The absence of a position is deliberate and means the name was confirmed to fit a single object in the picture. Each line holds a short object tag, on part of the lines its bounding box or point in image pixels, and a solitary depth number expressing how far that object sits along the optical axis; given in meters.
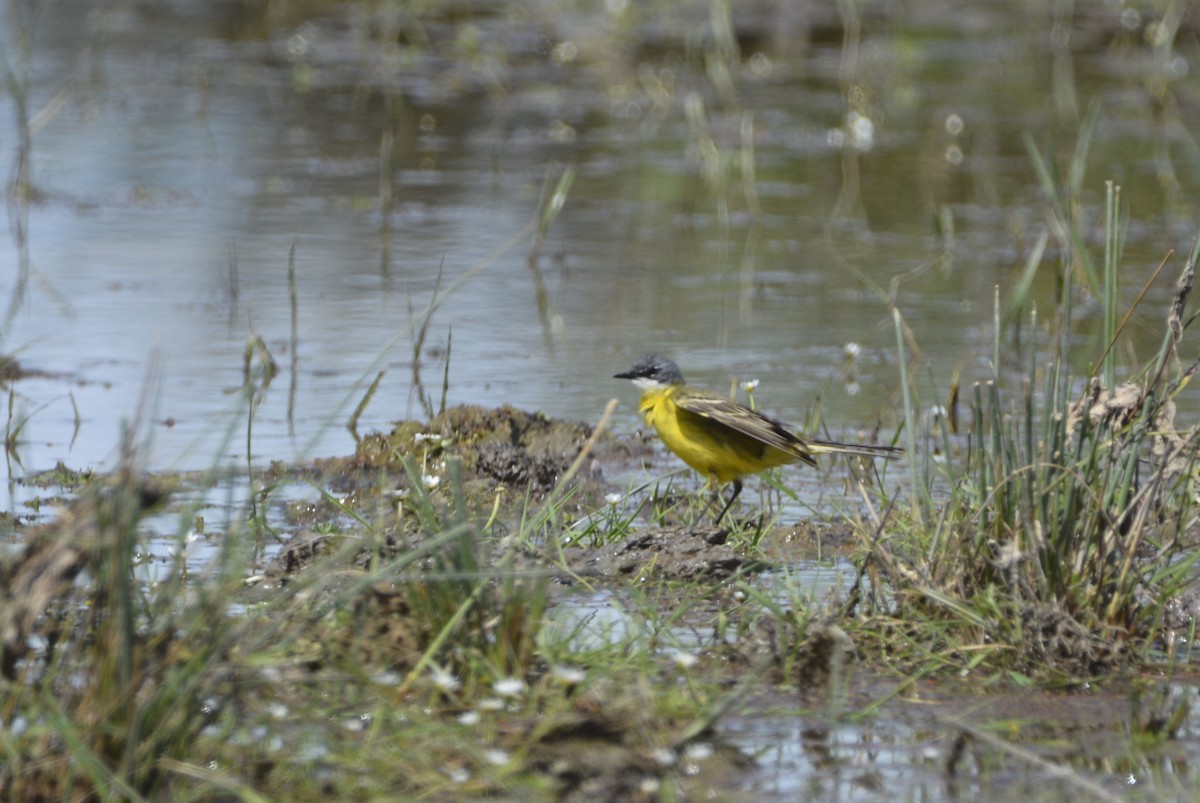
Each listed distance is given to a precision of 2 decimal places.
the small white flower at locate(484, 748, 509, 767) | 8.08
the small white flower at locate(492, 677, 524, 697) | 8.52
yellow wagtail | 13.34
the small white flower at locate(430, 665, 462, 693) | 8.51
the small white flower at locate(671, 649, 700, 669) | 9.06
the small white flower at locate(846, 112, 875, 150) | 31.28
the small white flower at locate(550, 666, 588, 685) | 8.68
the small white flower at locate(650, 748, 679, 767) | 8.40
